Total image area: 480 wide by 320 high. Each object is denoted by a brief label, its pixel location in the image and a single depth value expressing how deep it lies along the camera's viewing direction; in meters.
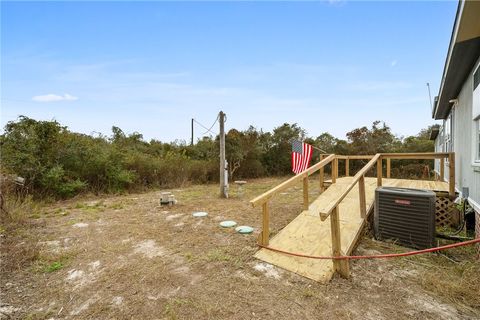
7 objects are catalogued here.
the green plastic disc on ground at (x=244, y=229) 4.20
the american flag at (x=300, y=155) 6.00
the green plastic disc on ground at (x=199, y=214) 5.42
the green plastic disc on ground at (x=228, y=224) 4.57
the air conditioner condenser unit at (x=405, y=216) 3.33
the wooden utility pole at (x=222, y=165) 7.55
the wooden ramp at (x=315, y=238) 2.81
